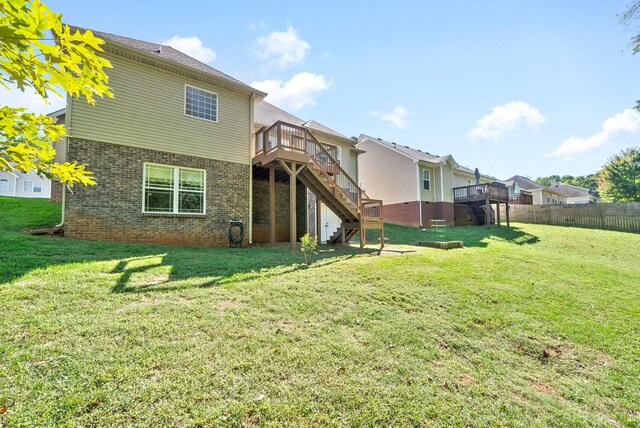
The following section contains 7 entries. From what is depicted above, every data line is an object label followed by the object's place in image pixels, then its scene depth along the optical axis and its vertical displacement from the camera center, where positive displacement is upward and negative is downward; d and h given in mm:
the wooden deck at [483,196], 20047 +2008
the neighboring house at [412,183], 21219 +3185
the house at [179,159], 8438 +2298
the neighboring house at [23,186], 34062 +5321
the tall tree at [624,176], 29109 +4575
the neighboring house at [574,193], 45719 +4574
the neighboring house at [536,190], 36062 +4128
